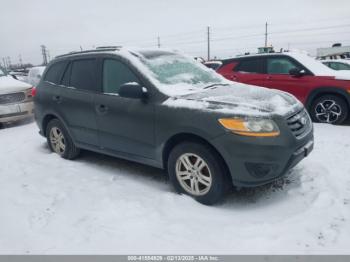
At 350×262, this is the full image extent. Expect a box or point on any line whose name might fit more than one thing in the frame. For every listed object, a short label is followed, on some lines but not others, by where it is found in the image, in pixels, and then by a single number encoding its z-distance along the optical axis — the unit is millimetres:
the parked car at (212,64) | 15766
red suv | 6859
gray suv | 3250
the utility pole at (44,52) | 58562
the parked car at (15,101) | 8398
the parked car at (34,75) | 13981
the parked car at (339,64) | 12414
